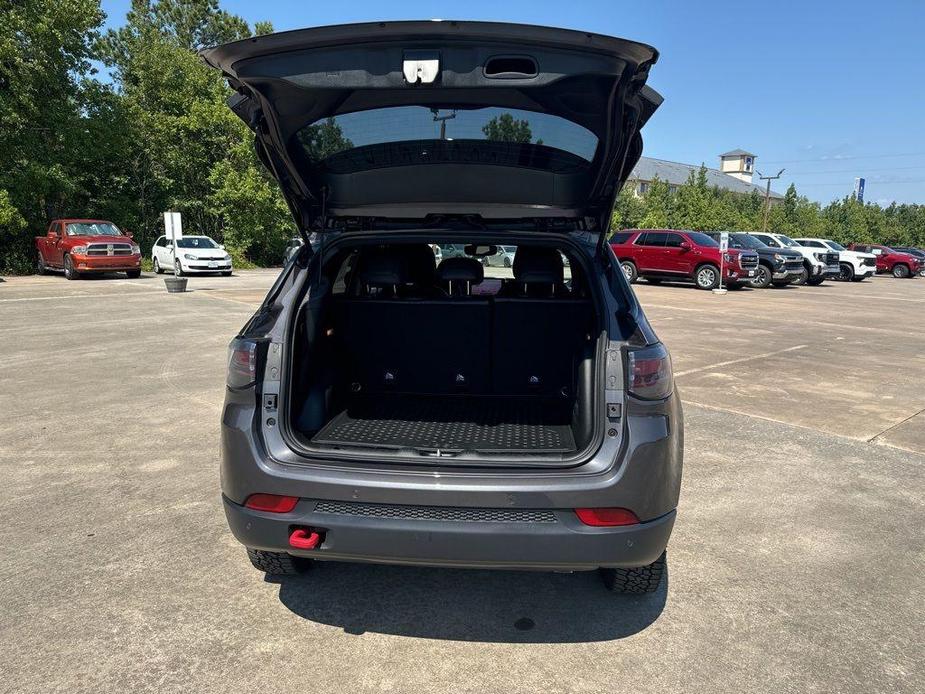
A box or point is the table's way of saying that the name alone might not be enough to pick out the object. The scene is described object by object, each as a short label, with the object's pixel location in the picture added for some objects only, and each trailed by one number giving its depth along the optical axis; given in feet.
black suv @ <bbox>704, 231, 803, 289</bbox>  75.00
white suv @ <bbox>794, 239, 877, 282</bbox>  94.73
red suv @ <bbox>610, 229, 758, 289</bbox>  68.69
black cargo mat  9.60
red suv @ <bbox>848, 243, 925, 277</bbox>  113.50
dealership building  306.76
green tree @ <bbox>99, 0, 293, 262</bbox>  95.55
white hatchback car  74.33
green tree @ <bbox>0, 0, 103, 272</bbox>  74.38
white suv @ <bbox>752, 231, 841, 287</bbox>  83.92
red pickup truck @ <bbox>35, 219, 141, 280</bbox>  69.31
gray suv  7.79
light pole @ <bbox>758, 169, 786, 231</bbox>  180.82
